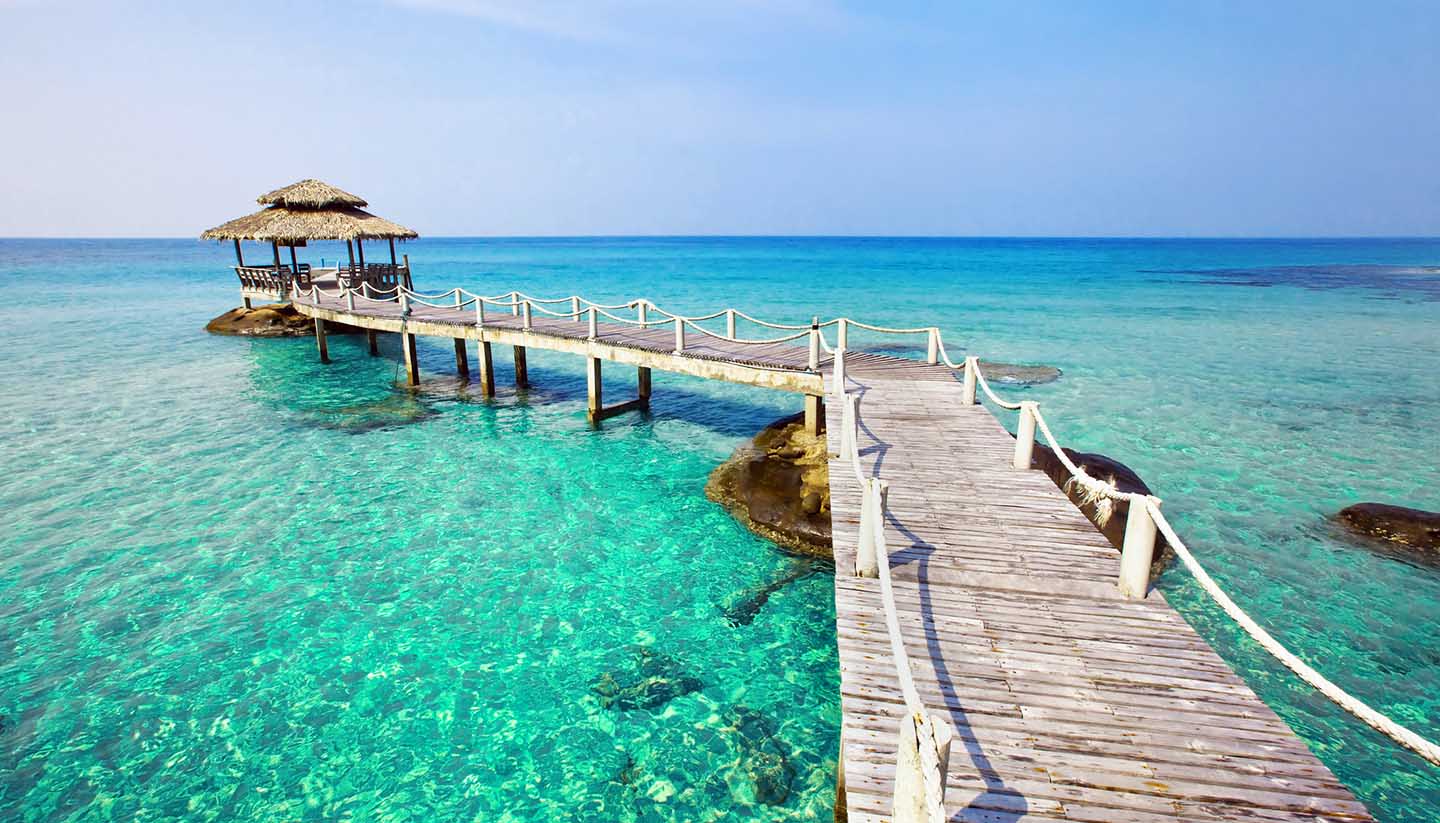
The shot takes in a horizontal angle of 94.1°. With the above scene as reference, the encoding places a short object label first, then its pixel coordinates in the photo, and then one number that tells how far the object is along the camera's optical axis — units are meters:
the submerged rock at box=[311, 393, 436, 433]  18.03
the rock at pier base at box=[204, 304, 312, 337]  31.03
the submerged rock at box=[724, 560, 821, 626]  9.37
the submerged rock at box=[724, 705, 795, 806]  6.53
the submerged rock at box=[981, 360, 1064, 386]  23.52
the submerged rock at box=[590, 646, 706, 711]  7.77
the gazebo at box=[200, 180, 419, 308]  28.17
